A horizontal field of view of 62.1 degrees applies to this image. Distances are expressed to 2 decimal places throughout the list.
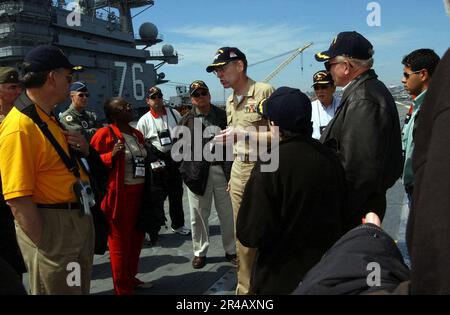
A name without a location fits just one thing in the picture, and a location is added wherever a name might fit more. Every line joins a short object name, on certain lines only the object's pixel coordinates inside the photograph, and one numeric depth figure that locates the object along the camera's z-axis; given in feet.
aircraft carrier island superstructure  82.99
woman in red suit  12.57
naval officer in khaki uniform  12.00
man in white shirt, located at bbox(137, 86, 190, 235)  19.07
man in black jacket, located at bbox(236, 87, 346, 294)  6.87
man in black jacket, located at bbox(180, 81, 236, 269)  15.67
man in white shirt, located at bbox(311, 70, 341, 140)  16.87
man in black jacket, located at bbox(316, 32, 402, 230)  8.28
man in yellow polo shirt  7.15
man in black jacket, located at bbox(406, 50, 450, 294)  2.37
